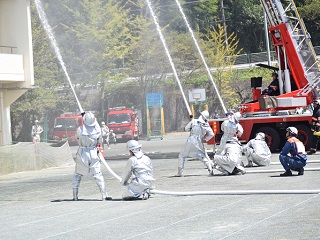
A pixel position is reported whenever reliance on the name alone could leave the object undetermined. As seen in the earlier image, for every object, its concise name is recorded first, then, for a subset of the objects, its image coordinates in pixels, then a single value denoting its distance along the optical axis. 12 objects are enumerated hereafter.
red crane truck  26.17
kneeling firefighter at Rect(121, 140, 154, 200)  14.93
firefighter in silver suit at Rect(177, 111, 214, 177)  19.66
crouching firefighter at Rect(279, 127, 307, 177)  17.64
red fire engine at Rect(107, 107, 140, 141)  50.00
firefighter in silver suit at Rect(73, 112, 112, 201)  15.51
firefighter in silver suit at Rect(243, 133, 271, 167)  21.58
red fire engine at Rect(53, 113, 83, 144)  49.81
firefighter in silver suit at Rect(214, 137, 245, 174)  19.17
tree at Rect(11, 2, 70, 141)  51.09
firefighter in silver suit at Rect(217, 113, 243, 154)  20.22
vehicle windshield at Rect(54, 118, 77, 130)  49.92
